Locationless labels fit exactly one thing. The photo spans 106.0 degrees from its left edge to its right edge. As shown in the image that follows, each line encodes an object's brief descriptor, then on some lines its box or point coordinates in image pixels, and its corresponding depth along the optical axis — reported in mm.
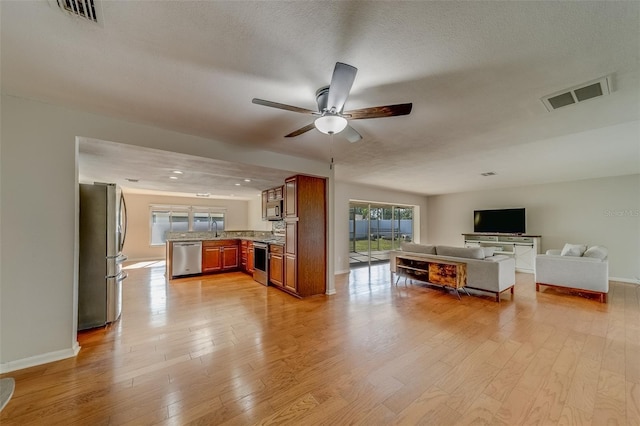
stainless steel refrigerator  2932
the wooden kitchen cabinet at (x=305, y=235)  4238
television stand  6301
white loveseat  4016
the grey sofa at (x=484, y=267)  4012
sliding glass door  7133
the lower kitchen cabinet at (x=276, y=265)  4672
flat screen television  6691
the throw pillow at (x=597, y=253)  4180
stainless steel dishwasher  5621
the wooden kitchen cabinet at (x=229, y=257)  6336
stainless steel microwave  4982
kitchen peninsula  4266
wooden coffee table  4219
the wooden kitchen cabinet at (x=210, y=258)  6026
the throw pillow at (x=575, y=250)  4535
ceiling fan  1571
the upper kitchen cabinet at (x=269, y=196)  5119
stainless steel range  5057
